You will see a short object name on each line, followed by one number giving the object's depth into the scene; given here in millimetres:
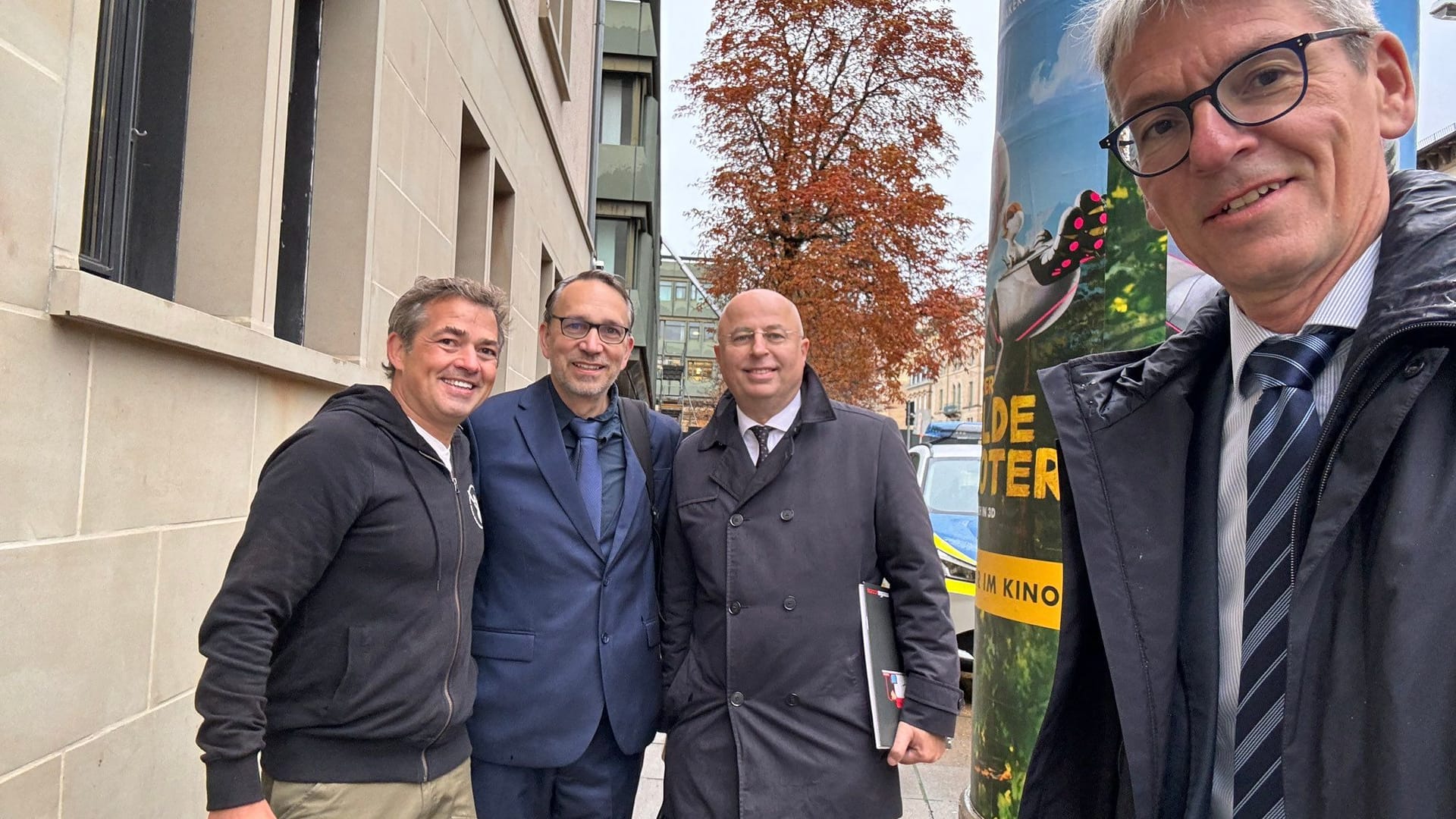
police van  7348
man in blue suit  2559
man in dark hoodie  1880
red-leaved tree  13078
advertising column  3277
